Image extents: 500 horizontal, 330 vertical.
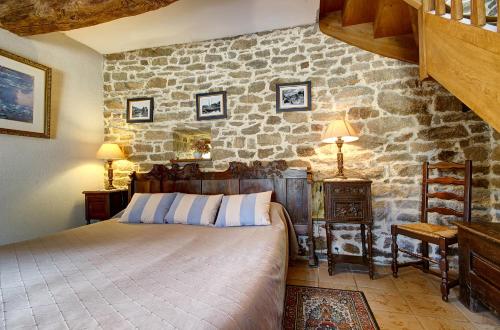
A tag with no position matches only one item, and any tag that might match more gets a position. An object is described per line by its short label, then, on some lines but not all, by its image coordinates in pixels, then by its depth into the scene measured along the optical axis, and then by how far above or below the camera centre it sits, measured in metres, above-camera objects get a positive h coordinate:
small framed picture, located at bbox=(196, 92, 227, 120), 3.00 +0.72
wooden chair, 1.87 -0.55
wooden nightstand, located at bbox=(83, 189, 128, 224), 2.88 -0.55
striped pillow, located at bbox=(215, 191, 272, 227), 2.20 -0.47
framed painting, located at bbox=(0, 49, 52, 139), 2.26 +0.63
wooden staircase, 1.02 +0.64
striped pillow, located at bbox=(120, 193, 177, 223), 2.41 -0.50
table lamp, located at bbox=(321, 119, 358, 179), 2.40 +0.30
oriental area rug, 1.57 -1.07
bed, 0.81 -0.56
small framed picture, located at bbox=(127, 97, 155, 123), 3.24 +0.70
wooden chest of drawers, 1.49 -0.67
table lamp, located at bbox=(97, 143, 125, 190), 2.98 +0.08
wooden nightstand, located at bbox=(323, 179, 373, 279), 2.26 -0.40
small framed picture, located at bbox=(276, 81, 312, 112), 2.75 +0.79
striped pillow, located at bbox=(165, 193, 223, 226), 2.32 -0.49
